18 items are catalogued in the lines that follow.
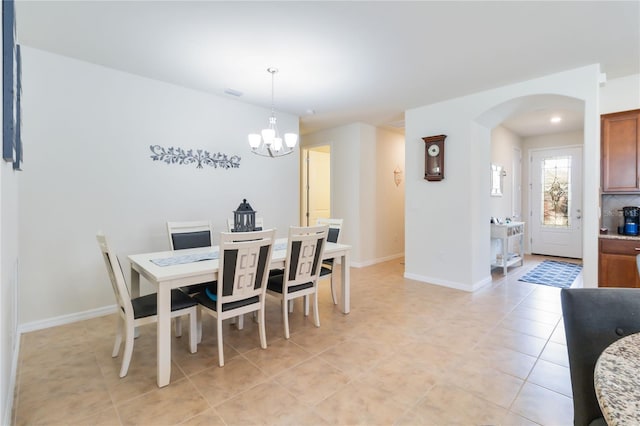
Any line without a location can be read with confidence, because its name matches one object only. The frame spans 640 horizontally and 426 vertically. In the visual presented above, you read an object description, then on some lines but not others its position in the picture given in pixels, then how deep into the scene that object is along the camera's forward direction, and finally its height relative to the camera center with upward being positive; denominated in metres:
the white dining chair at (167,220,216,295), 3.07 -0.26
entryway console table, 4.86 -0.56
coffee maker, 3.27 -0.16
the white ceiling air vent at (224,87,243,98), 3.75 +1.51
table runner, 2.41 -0.42
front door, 6.02 +0.11
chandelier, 3.04 +0.73
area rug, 4.42 -1.09
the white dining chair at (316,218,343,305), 3.57 -0.31
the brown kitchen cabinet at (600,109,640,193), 3.19 +0.61
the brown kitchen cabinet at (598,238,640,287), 3.01 -0.58
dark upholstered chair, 0.96 -0.40
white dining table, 1.99 -0.48
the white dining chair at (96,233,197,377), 2.01 -0.71
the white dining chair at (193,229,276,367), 2.13 -0.53
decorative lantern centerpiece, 2.85 -0.08
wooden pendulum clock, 4.22 +0.73
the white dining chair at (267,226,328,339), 2.62 -0.53
